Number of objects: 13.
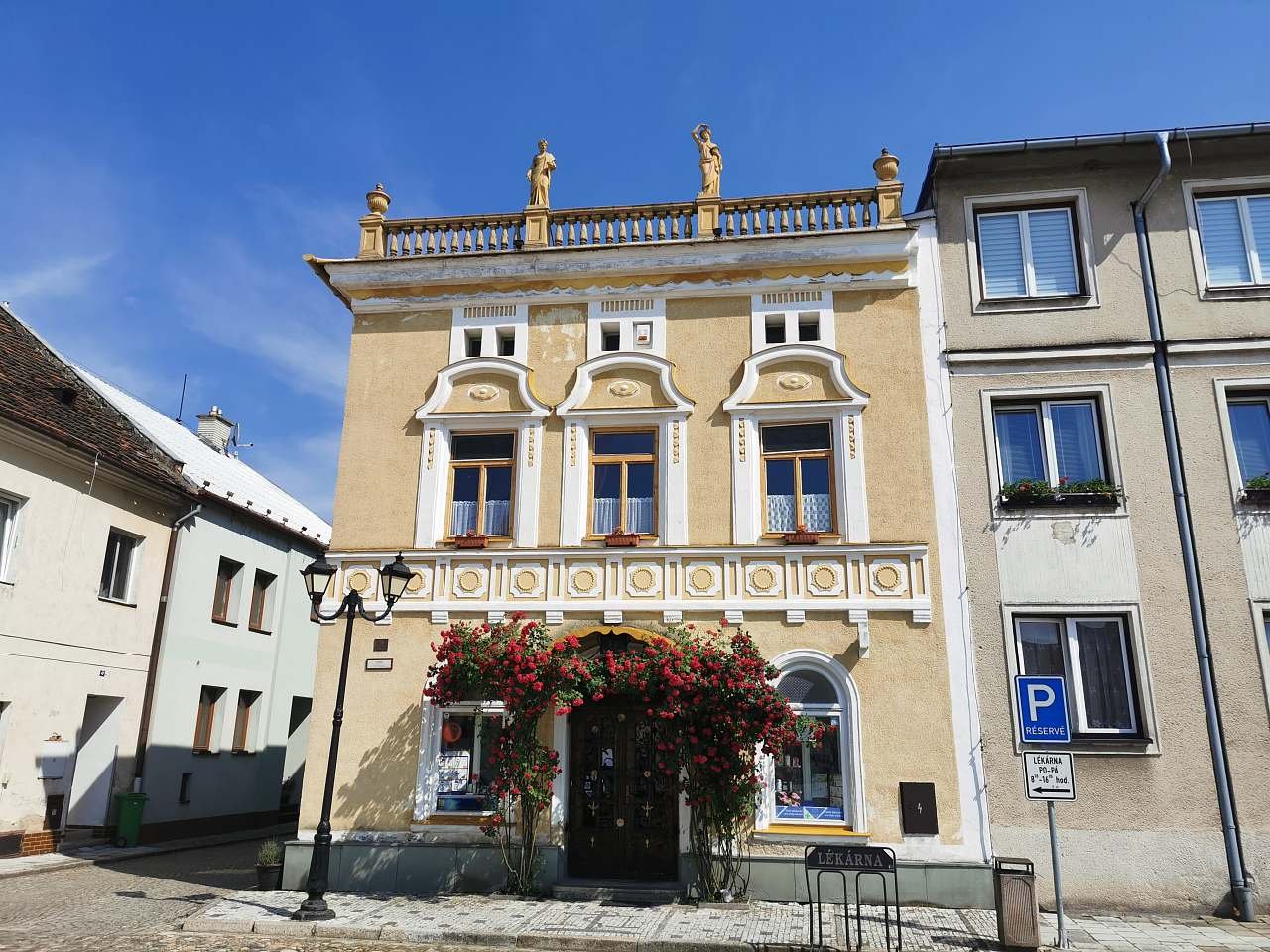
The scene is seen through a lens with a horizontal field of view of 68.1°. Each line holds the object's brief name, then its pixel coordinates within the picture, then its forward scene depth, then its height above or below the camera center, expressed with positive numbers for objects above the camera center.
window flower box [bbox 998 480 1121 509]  13.48 +3.56
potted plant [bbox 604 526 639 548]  14.04 +2.96
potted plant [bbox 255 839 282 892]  13.45 -1.76
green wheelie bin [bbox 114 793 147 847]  18.44 -1.54
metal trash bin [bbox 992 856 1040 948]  10.12 -1.63
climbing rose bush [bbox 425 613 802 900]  12.29 +0.48
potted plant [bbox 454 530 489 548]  14.36 +2.97
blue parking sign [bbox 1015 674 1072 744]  10.33 +0.45
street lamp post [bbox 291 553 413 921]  11.45 +0.29
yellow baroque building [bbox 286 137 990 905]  13.07 +3.64
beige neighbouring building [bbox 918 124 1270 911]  12.40 +3.94
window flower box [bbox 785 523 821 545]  13.70 +2.95
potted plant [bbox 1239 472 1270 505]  13.29 +3.59
